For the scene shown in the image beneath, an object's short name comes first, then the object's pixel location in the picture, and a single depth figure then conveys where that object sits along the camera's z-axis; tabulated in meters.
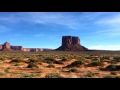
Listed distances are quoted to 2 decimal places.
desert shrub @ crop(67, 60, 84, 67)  11.98
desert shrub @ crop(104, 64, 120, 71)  10.21
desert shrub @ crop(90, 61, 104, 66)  12.30
